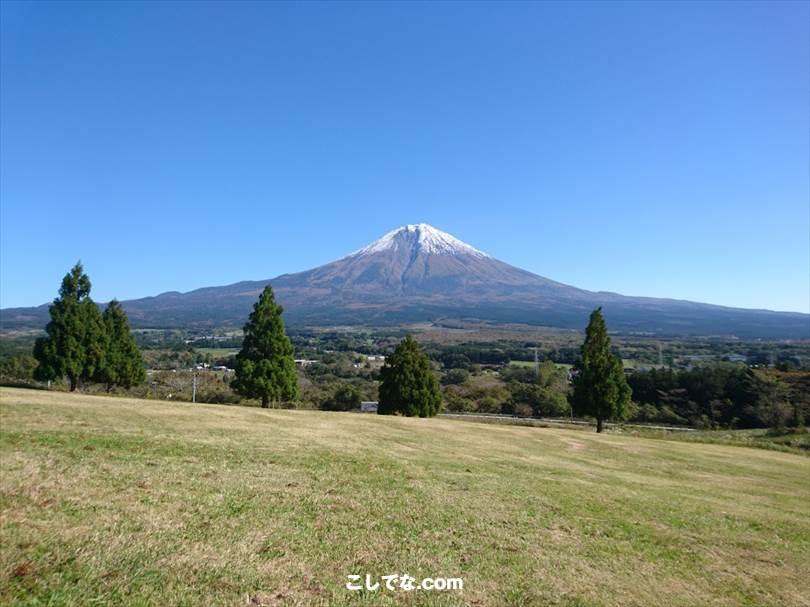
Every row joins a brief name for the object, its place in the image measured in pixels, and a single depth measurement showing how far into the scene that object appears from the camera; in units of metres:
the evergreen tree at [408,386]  36.38
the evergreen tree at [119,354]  35.19
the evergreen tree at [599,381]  36.34
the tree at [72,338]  30.56
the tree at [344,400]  50.34
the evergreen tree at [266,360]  31.73
